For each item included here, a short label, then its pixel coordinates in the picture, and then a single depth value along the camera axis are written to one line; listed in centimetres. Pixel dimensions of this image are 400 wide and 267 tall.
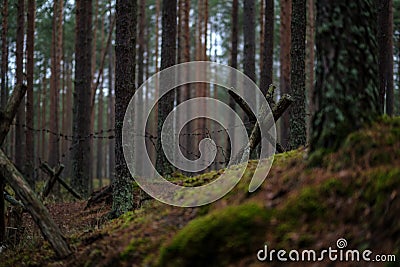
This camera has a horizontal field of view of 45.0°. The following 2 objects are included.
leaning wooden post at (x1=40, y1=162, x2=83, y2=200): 1402
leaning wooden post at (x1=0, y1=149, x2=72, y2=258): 590
